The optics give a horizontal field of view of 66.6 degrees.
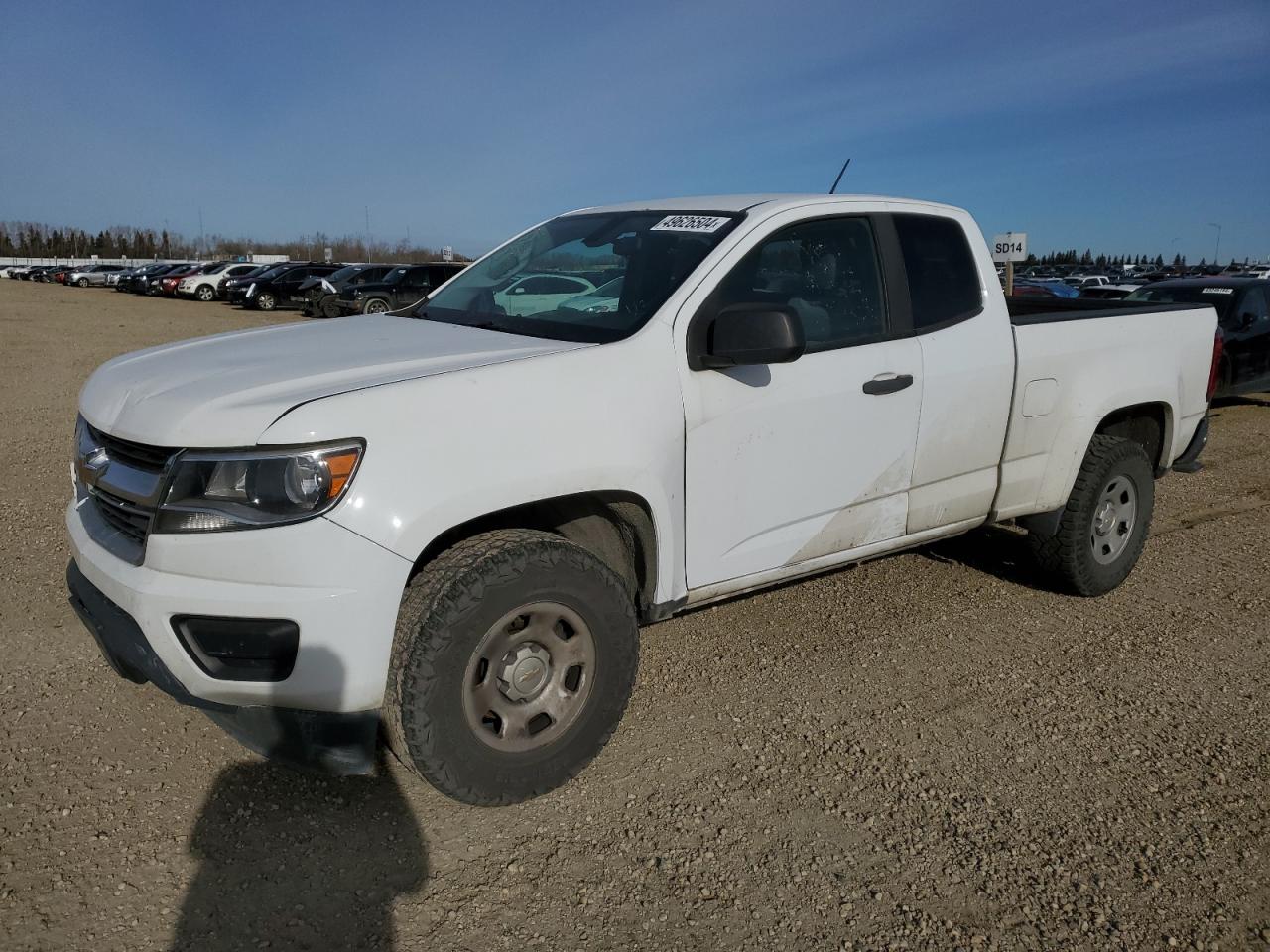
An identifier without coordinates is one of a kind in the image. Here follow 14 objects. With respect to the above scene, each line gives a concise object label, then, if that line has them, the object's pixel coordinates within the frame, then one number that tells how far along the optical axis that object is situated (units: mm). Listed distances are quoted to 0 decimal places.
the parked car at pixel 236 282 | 33625
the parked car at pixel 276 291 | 30156
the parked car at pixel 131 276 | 43656
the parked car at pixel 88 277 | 53781
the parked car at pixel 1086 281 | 38438
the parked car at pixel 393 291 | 22797
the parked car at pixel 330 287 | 24984
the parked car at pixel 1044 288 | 24500
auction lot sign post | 14602
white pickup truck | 2561
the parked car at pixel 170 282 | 39125
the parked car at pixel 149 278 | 41031
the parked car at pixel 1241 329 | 10359
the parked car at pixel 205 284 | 37066
